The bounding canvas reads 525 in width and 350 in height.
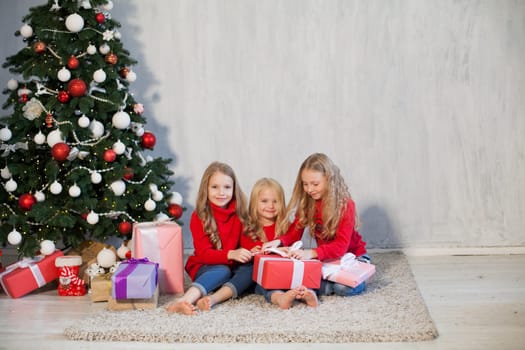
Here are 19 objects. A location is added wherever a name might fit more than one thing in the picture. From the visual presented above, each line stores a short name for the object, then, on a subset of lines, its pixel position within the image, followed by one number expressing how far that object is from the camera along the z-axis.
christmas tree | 3.44
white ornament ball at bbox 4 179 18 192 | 3.43
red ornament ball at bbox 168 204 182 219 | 3.70
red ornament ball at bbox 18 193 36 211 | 3.42
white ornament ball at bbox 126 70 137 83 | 3.63
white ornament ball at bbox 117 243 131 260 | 3.48
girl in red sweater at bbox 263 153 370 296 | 3.26
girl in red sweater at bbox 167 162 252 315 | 3.27
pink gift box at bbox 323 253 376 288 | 3.18
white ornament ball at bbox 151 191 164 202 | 3.58
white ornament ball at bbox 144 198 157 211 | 3.52
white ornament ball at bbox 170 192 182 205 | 3.73
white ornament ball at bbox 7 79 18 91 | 3.56
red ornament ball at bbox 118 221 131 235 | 3.49
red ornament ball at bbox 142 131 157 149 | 3.70
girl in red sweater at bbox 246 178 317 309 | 3.33
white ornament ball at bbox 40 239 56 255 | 3.40
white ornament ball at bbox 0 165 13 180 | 3.47
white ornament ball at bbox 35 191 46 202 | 3.46
